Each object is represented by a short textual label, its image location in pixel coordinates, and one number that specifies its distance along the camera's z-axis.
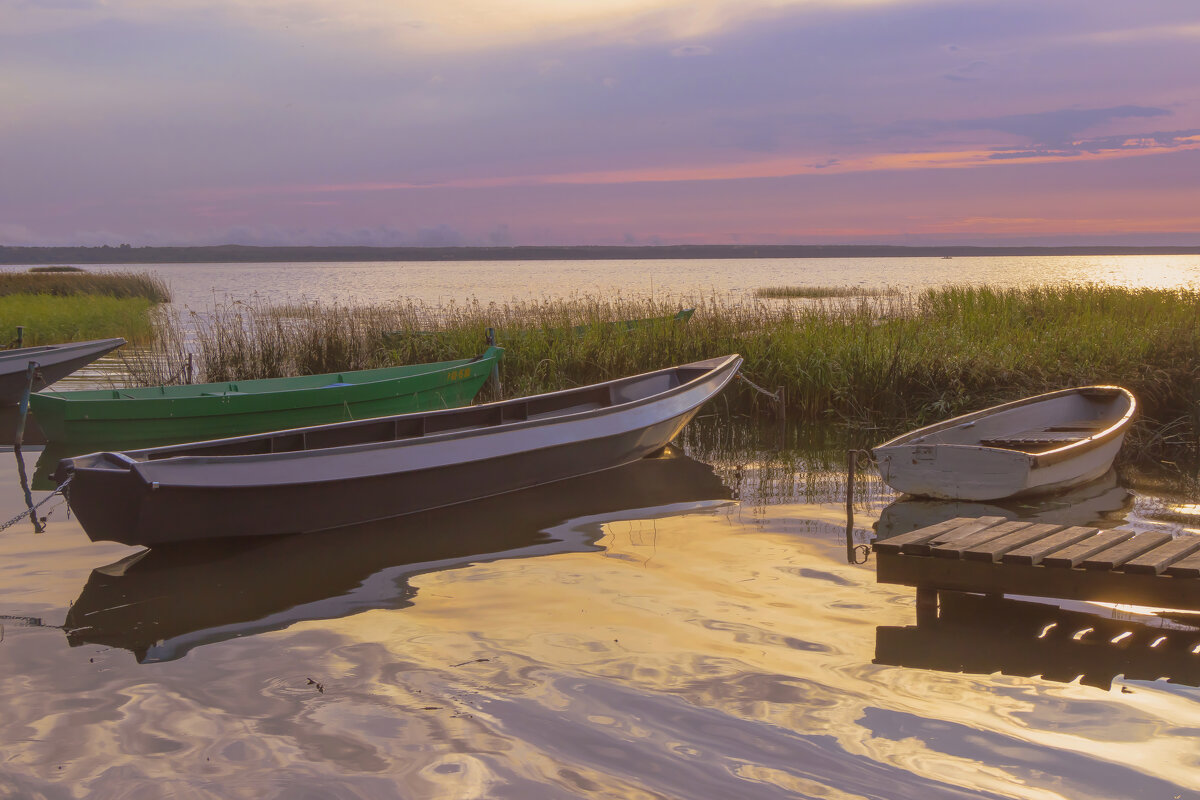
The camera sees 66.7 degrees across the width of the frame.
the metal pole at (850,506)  7.13
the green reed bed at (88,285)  31.30
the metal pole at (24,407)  10.68
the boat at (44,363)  14.13
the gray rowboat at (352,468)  6.22
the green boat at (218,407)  10.16
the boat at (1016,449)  7.82
